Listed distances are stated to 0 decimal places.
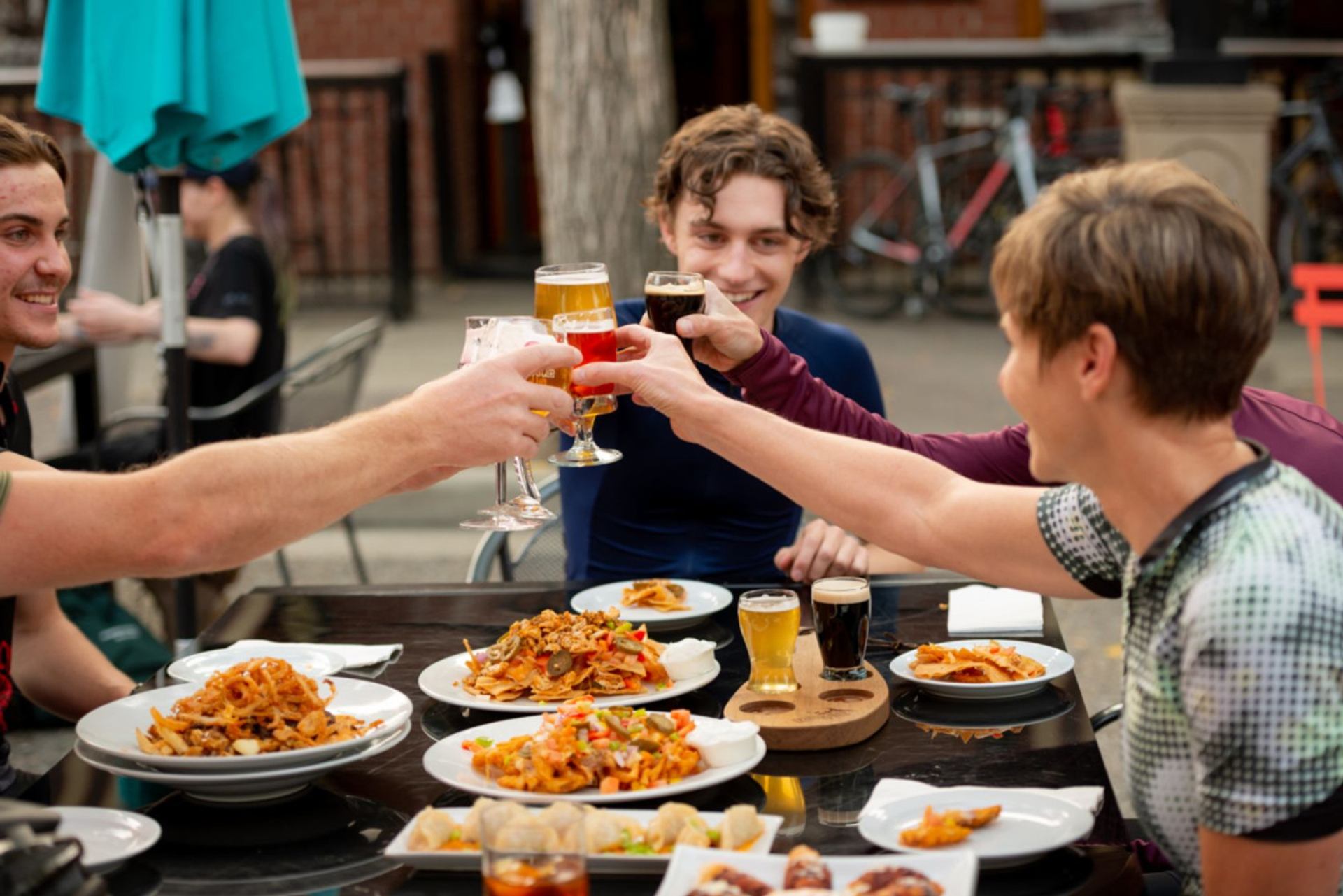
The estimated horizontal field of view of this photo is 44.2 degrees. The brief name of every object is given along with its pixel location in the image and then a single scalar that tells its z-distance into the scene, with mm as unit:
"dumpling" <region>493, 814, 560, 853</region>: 1655
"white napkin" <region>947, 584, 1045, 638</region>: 2863
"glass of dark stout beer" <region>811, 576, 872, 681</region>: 2514
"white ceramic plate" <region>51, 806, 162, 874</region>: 1932
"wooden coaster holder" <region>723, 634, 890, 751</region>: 2299
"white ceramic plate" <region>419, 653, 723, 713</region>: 2395
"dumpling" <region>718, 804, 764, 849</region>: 1885
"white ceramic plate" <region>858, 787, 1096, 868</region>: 1890
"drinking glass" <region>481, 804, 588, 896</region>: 1647
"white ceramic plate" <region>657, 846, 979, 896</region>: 1759
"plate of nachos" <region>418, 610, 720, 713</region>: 2445
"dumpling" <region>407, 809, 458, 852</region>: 1920
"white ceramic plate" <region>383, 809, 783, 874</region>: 1887
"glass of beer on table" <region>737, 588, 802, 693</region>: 2443
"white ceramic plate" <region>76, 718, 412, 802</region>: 2100
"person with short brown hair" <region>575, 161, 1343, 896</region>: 1717
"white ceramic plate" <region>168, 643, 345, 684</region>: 2652
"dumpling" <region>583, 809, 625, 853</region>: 1919
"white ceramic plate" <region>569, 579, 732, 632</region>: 2885
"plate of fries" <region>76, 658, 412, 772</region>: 2133
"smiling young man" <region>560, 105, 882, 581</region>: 3510
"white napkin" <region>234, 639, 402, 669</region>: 2750
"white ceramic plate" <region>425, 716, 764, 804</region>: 2035
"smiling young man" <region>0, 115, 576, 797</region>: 2006
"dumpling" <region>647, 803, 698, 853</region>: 1916
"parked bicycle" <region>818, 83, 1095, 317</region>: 11062
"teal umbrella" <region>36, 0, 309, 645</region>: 4121
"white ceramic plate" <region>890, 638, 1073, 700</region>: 2496
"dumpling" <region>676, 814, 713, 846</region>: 1884
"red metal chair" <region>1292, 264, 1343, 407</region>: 4613
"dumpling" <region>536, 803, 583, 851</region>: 1737
